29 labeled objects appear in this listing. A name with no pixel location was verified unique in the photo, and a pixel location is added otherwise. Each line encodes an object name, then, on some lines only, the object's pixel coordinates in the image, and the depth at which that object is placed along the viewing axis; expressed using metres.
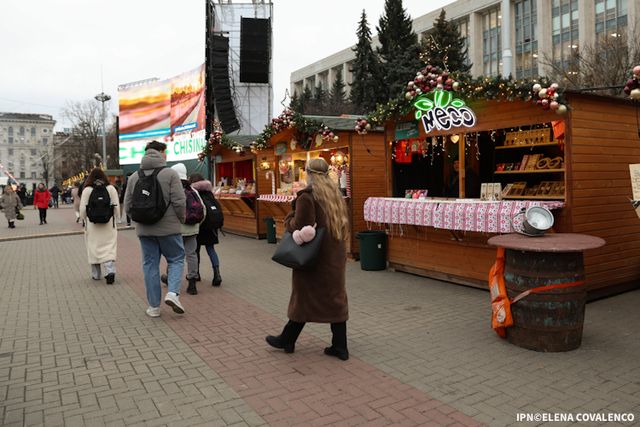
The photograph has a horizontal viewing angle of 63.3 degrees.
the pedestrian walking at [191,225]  7.17
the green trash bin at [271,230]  13.52
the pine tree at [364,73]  41.59
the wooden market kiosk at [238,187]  14.90
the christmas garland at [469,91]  6.10
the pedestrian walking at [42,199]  21.56
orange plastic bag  4.89
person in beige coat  8.24
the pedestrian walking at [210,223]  7.86
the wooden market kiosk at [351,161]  10.48
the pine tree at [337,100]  46.75
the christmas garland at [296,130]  10.26
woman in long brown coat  4.47
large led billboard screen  28.30
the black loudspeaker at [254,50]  22.92
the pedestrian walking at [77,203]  10.78
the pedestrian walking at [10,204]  19.66
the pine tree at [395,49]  37.96
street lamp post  41.88
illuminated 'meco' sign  7.75
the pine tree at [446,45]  37.47
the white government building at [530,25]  46.00
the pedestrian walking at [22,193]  39.25
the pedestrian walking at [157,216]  5.74
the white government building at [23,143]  112.00
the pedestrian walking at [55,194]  37.47
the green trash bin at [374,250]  9.10
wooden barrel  4.62
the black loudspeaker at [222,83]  22.78
